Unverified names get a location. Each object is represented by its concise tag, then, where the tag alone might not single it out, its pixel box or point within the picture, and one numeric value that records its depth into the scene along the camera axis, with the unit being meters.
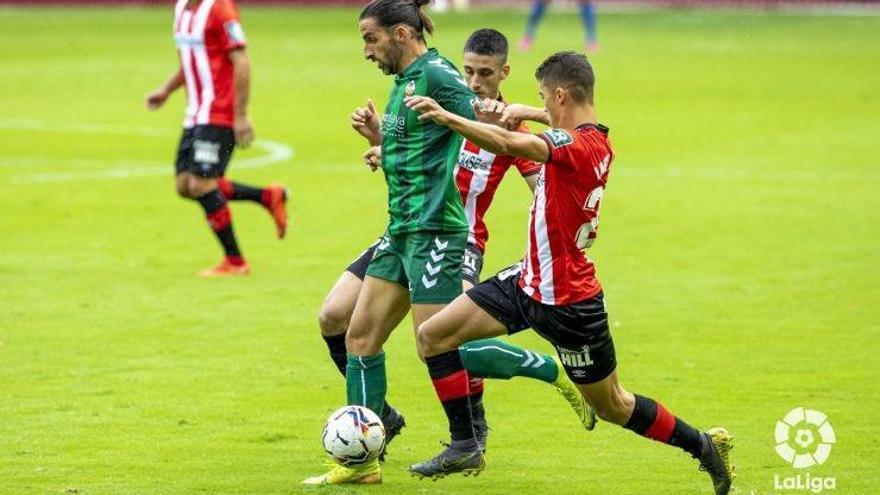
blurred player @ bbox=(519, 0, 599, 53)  75.19
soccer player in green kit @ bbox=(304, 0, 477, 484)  17.09
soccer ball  16.75
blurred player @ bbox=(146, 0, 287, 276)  30.19
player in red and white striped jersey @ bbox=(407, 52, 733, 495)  16.27
